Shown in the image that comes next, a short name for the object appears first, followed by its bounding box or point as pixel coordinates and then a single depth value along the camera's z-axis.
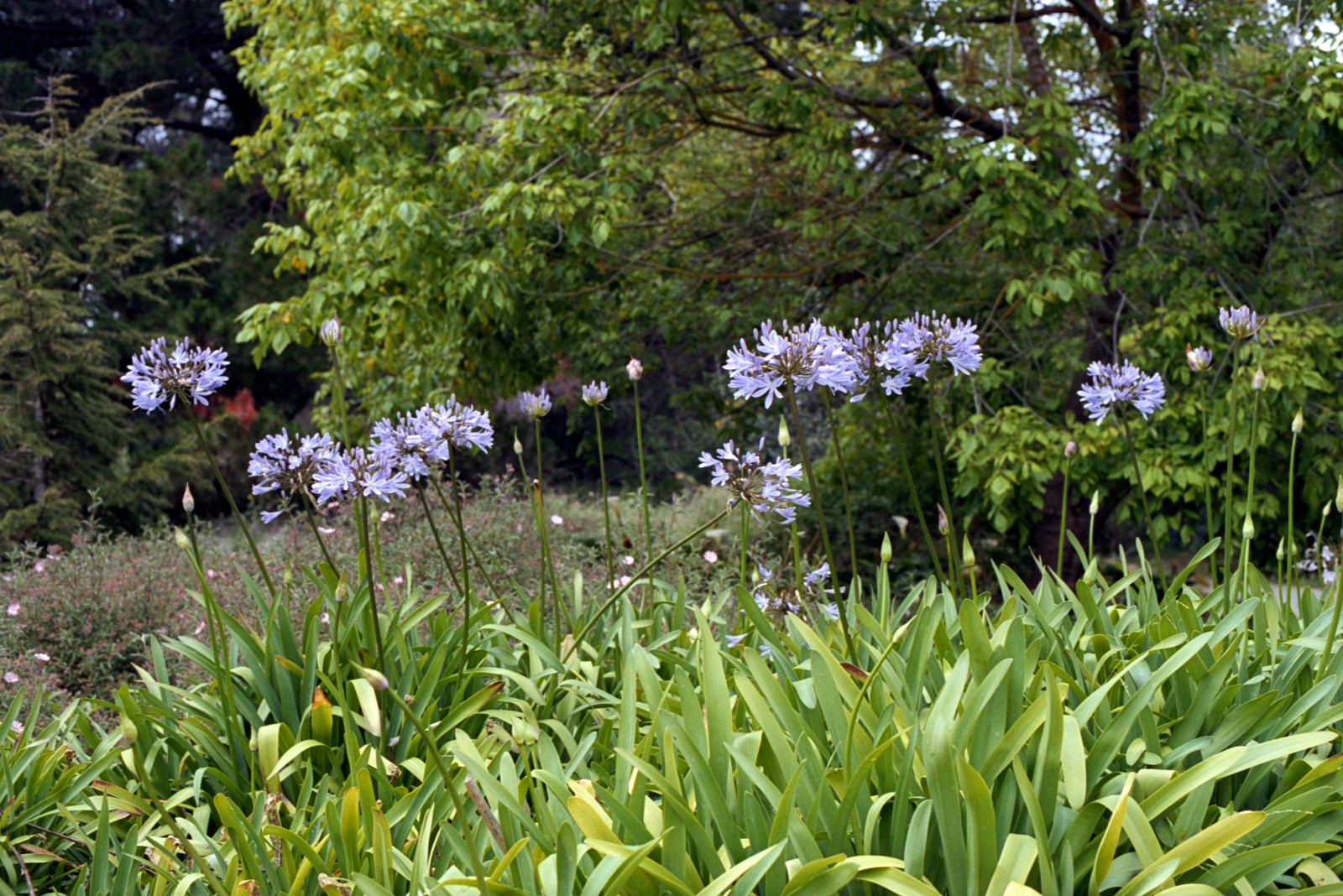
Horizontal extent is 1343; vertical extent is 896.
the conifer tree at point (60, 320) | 7.61
